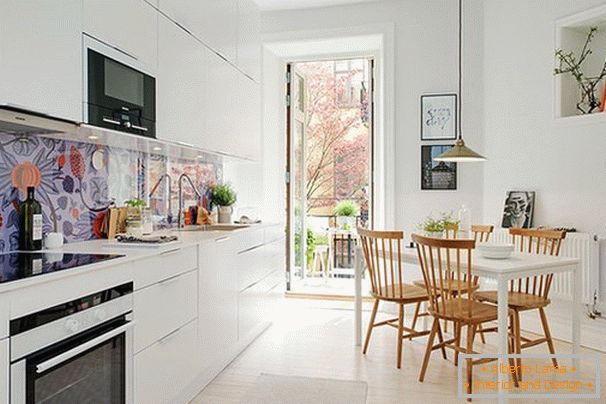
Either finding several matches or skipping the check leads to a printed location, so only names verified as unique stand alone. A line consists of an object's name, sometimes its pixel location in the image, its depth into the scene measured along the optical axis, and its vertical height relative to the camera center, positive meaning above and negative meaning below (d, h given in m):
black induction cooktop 1.71 -0.23
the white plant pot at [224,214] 4.48 -0.10
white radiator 3.64 -0.43
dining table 2.75 -0.37
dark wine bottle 2.45 -0.10
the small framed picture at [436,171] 4.78 +0.30
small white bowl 3.18 -0.29
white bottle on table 3.64 -0.14
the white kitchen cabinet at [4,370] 1.54 -0.50
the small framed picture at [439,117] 4.75 +0.80
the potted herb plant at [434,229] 3.62 -0.18
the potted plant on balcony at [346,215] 6.14 -0.14
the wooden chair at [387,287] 3.45 -0.60
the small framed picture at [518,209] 4.23 -0.04
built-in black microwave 2.40 +0.53
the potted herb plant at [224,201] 4.49 +0.02
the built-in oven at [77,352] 1.63 -0.52
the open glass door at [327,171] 5.71 +0.39
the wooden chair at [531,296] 3.22 -0.61
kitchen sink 4.06 -0.19
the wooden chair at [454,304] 2.93 -0.62
